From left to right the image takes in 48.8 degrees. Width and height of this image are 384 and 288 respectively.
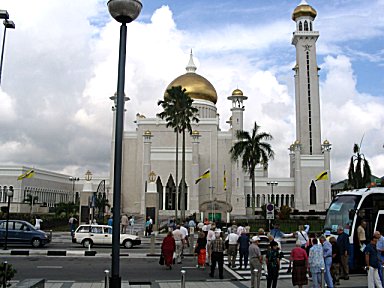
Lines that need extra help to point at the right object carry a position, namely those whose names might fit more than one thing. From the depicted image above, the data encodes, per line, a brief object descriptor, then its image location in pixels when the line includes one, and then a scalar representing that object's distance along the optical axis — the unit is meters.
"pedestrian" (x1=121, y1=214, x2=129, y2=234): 28.83
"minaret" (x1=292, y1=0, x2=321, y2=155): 60.00
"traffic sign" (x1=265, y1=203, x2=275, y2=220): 20.97
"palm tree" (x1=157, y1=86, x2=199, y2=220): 38.53
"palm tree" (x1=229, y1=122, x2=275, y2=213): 39.34
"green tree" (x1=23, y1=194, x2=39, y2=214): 51.47
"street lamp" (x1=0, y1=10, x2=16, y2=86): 15.85
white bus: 13.88
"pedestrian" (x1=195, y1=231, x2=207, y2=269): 15.81
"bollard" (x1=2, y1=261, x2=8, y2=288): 7.15
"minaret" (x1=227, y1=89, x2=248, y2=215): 54.56
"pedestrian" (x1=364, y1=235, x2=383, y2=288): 10.67
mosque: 54.94
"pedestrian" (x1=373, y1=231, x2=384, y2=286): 11.22
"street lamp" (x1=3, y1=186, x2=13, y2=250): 19.83
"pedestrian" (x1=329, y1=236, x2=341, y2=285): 12.04
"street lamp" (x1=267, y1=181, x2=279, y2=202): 55.92
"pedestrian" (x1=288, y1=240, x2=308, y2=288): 10.41
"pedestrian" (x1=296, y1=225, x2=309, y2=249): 14.38
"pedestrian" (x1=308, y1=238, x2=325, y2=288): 10.65
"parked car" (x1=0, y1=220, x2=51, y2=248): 22.08
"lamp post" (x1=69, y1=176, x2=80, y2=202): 68.53
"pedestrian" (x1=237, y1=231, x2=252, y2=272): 15.60
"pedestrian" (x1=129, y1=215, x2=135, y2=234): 34.75
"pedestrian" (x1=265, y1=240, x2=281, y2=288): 10.76
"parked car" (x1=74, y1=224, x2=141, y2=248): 22.81
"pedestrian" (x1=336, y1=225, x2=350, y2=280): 12.66
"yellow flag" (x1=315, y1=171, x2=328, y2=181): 48.97
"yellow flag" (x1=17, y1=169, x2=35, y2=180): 50.94
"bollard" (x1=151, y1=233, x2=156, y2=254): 19.92
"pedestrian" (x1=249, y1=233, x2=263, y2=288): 11.52
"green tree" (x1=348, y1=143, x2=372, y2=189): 40.38
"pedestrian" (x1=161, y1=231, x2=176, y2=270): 15.20
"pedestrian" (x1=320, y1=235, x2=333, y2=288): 11.26
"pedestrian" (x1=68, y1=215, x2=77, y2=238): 29.20
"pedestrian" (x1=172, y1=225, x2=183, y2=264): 17.55
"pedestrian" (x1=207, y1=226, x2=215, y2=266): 16.05
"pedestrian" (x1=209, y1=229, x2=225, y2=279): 13.69
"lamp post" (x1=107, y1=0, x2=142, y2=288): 6.60
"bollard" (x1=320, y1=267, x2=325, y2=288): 10.23
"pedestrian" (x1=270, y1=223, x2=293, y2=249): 16.11
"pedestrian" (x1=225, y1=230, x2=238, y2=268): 15.86
